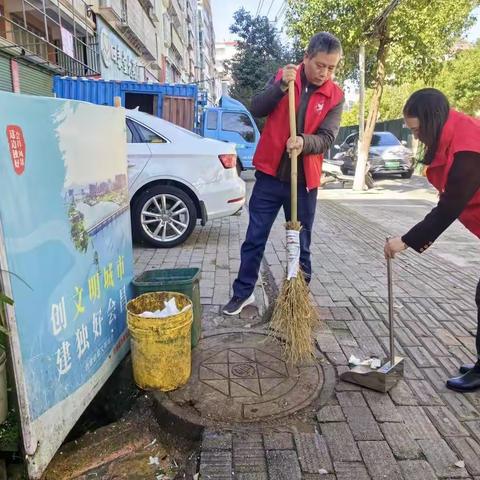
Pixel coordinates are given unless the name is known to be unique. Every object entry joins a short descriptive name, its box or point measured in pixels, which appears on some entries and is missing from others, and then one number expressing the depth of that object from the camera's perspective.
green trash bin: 3.18
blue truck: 11.84
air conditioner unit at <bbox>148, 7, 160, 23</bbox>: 21.23
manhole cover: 2.55
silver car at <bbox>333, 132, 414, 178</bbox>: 17.08
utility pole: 12.58
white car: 5.98
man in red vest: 3.25
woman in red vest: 2.38
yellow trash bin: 2.64
